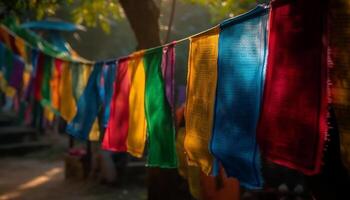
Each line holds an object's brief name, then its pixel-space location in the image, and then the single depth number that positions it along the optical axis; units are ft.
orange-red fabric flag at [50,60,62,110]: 21.94
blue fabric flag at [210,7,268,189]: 8.16
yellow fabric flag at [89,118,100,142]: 18.21
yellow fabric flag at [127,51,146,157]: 13.57
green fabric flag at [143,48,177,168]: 12.14
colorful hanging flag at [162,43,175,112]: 12.17
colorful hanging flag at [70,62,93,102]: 19.10
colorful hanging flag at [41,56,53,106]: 22.77
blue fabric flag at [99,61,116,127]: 16.26
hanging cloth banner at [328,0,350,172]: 6.30
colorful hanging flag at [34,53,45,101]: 23.40
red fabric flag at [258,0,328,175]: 6.71
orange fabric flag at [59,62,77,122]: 20.34
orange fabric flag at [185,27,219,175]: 9.70
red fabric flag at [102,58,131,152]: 14.69
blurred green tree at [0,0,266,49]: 18.72
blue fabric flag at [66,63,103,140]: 17.83
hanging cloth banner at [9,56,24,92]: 26.17
